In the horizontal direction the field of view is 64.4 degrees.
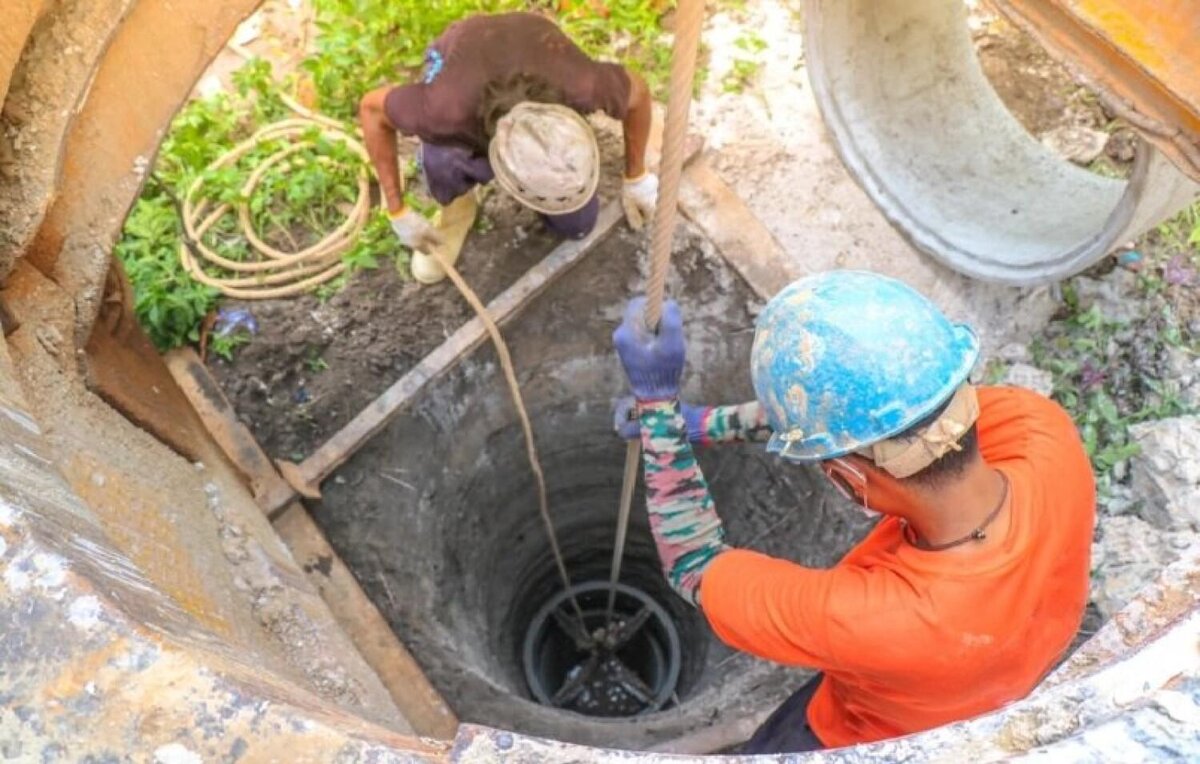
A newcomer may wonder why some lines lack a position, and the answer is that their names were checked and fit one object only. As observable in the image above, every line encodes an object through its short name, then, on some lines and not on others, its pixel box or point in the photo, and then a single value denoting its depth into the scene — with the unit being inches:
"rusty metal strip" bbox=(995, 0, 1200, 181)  77.0
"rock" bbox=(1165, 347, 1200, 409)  140.6
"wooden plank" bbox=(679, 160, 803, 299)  153.6
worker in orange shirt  80.4
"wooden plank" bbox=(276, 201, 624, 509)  139.3
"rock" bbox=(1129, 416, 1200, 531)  127.6
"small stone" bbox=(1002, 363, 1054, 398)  147.7
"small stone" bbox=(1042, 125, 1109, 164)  173.8
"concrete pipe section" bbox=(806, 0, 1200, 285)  158.4
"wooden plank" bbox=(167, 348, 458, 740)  115.6
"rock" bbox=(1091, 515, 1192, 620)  121.9
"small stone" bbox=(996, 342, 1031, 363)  154.2
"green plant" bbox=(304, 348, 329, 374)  155.0
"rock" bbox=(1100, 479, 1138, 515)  132.6
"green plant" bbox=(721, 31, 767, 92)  183.0
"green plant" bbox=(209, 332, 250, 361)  154.9
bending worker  132.3
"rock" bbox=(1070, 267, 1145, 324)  152.9
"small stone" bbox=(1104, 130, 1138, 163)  172.9
